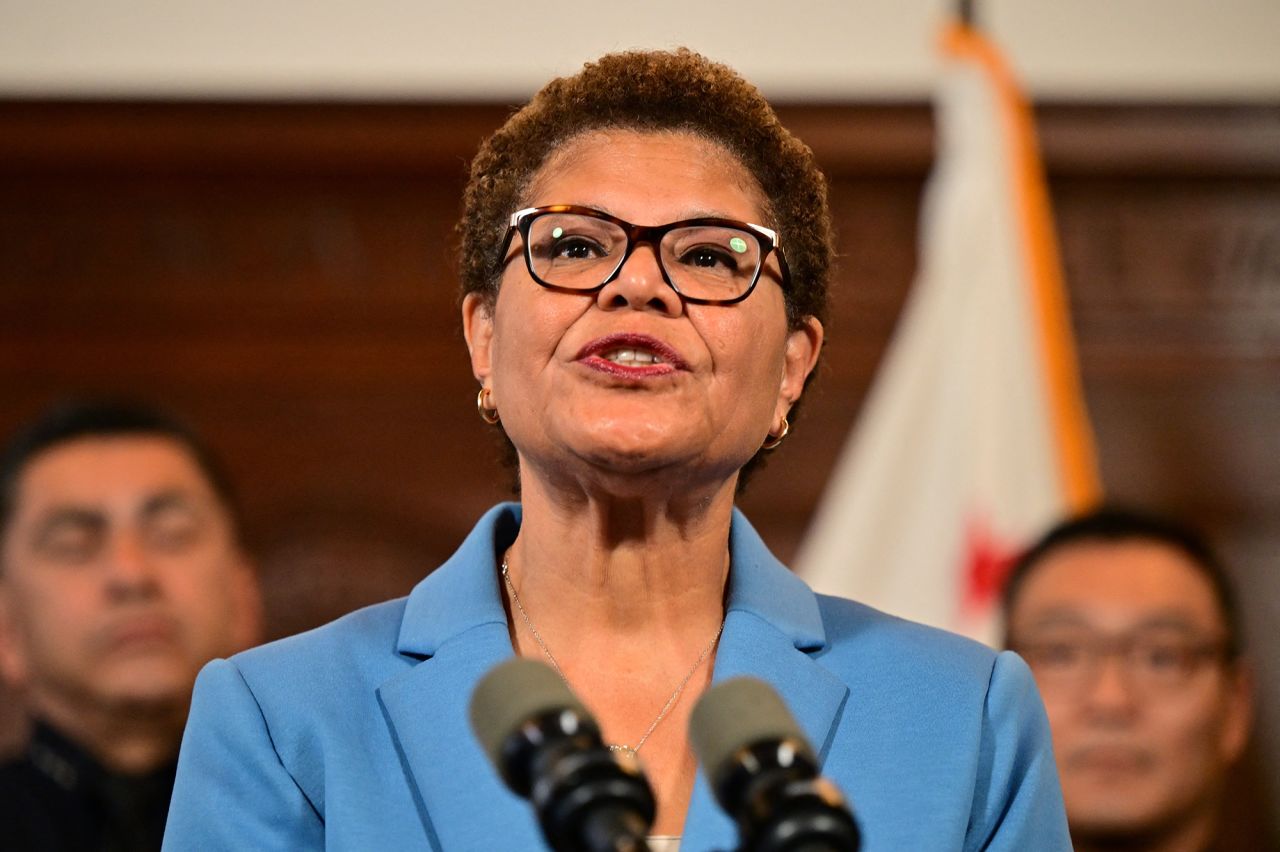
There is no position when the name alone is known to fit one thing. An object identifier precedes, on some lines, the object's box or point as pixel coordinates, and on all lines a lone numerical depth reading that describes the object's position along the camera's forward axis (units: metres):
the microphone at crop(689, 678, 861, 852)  3.64
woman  3.89
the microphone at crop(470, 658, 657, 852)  3.64
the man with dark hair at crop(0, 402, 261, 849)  4.47
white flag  5.30
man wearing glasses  4.45
